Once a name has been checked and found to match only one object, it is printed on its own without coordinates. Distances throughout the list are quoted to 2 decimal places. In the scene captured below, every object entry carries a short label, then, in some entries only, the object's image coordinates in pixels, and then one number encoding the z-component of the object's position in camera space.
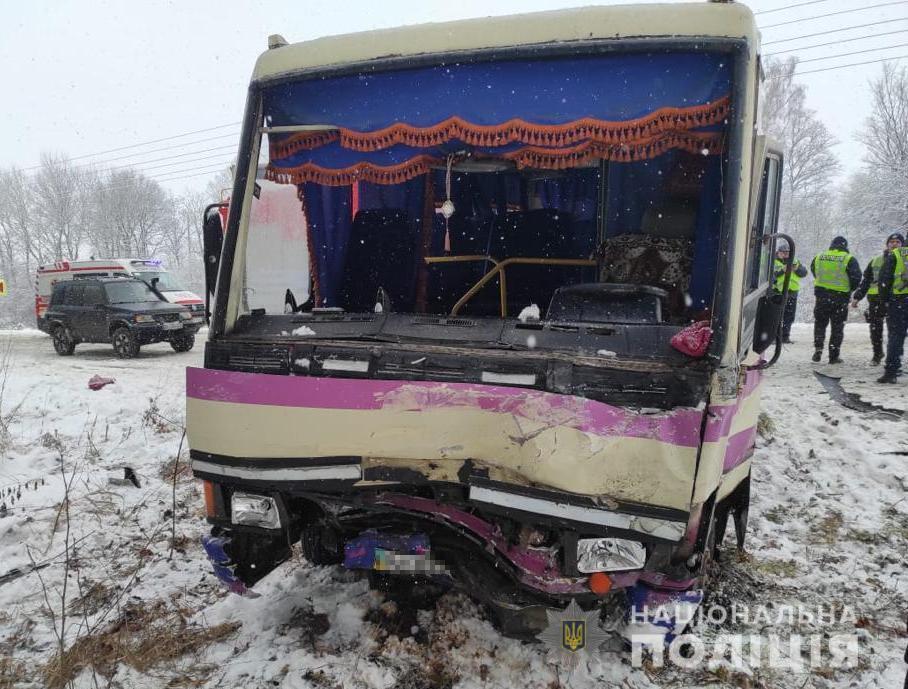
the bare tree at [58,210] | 44.88
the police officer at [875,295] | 7.53
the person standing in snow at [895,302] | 7.17
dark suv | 12.20
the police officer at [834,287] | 8.55
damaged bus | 2.02
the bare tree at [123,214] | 45.69
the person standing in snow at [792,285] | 8.67
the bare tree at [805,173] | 35.50
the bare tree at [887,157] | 28.17
